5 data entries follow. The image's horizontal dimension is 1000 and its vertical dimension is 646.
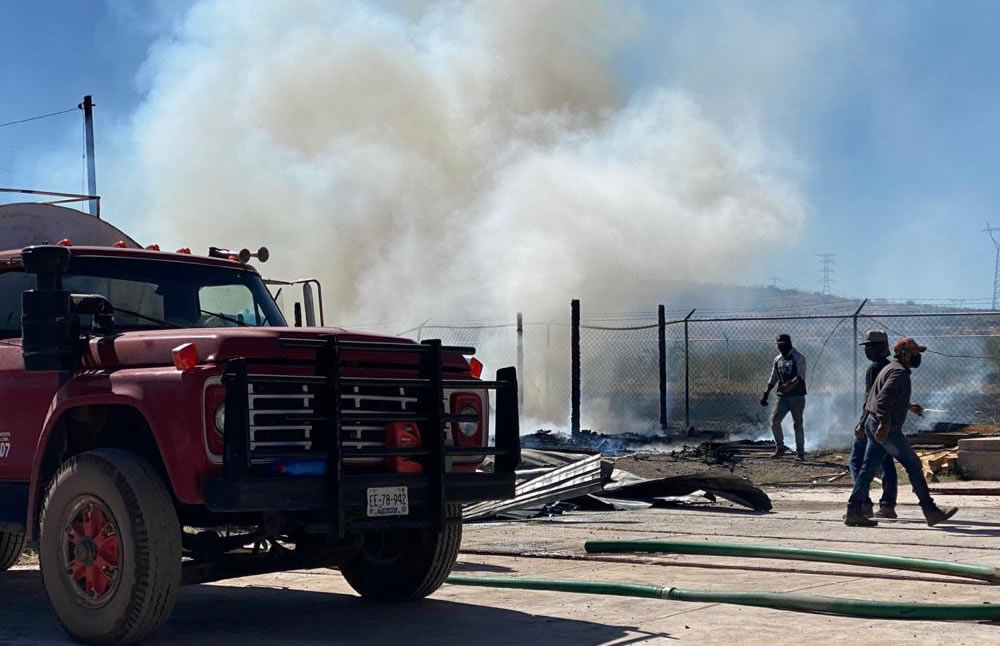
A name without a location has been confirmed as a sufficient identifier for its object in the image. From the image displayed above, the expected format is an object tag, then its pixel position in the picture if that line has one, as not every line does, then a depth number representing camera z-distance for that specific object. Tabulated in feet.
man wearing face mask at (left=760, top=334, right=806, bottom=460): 64.95
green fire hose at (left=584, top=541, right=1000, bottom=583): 28.29
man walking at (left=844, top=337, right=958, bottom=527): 40.75
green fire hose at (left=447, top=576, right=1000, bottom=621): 23.61
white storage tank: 33.63
